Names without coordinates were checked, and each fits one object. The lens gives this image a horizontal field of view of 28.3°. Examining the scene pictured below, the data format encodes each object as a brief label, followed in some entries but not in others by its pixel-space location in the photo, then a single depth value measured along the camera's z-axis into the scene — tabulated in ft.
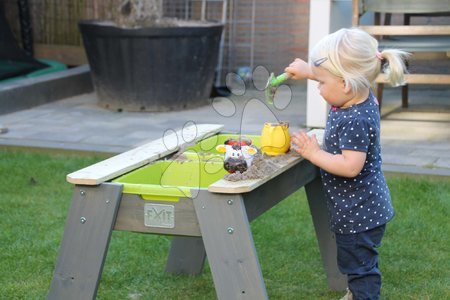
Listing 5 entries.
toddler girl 9.35
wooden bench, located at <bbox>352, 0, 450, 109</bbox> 19.18
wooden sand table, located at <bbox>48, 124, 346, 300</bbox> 8.56
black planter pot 23.09
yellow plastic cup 9.95
